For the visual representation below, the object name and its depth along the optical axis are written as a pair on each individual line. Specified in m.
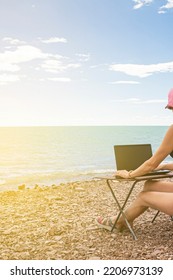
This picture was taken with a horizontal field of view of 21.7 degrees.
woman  4.04
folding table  4.25
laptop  4.83
